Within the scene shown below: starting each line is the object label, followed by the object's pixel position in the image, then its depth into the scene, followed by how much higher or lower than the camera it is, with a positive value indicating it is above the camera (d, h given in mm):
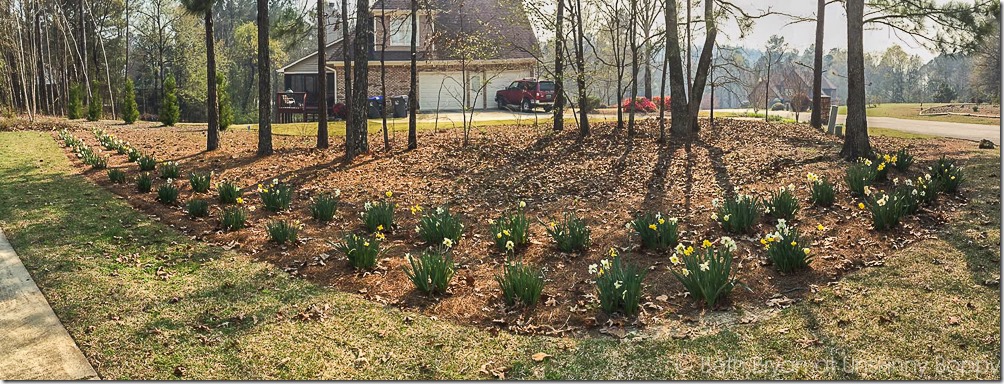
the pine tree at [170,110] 23416 +935
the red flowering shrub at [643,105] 26602 +1023
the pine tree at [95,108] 26469 +1182
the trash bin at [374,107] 25891 +1033
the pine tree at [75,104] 27188 +1344
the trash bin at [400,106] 26250 +1075
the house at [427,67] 29792 +2841
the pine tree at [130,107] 25359 +1124
